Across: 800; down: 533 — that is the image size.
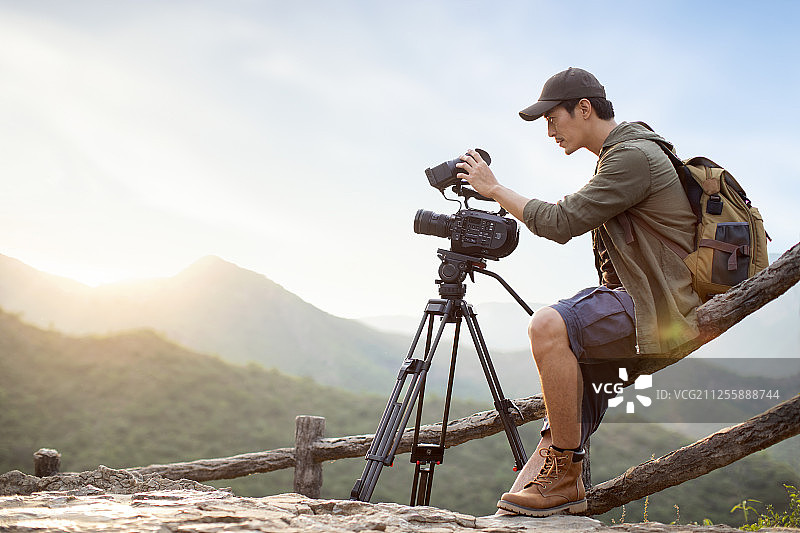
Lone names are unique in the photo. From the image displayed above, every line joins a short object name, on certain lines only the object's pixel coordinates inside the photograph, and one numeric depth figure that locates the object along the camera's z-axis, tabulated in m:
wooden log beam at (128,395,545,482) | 3.81
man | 2.16
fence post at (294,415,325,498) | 4.48
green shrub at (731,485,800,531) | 3.39
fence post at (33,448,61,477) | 4.58
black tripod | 2.67
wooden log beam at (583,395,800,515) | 2.32
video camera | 2.71
